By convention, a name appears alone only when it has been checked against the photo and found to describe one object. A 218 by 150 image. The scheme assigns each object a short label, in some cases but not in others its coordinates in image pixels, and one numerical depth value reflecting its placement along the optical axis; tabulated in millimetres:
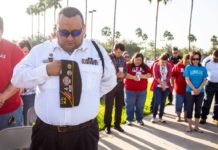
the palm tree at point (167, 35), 96188
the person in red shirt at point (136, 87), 8547
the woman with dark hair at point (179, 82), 9016
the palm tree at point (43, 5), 60800
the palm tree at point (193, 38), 84362
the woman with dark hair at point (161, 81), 8962
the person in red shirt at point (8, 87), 3541
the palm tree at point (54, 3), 57438
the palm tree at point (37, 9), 68425
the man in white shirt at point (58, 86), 2766
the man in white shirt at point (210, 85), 8836
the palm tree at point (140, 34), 92562
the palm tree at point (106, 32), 86688
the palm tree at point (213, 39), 88625
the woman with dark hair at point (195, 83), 7828
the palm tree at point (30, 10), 72812
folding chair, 2902
